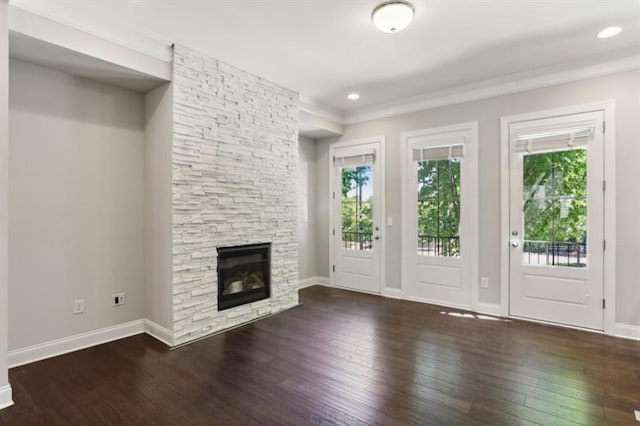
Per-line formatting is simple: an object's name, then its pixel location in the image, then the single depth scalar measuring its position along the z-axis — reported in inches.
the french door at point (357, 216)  195.6
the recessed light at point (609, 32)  111.3
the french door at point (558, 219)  134.6
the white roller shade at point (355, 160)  197.3
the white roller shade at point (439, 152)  167.3
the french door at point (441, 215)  164.2
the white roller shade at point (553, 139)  135.9
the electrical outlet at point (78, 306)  117.4
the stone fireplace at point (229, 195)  124.3
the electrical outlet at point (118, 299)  127.6
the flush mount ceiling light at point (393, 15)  94.2
